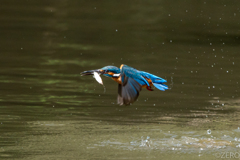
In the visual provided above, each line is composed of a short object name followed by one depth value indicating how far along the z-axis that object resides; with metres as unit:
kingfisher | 10.27
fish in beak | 10.21
